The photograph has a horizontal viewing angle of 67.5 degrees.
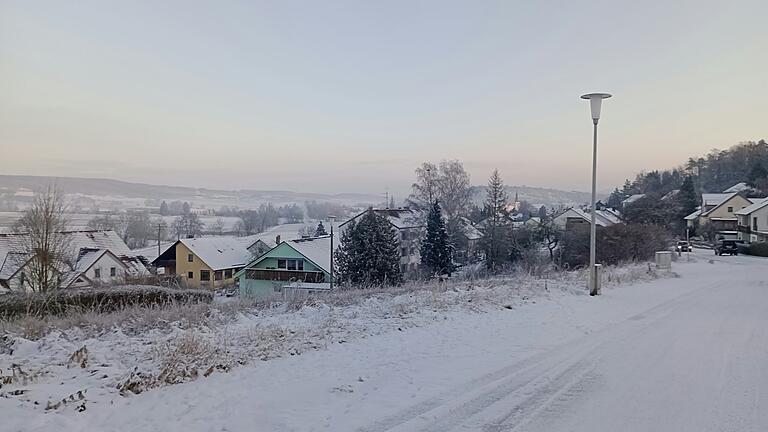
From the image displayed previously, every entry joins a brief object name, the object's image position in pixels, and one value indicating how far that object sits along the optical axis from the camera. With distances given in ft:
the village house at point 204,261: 163.84
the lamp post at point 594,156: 49.03
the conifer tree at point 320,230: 257.12
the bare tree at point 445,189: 181.78
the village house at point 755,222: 195.62
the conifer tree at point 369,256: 118.32
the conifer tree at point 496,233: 150.51
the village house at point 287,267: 135.44
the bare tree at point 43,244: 80.28
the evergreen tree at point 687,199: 256.62
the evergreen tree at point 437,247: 150.30
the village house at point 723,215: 241.76
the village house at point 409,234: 170.50
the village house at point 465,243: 173.99
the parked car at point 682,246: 149.18
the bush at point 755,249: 160.35
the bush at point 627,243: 116.37
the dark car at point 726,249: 159.84
